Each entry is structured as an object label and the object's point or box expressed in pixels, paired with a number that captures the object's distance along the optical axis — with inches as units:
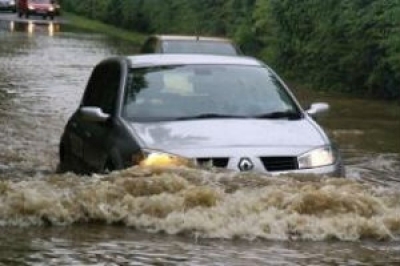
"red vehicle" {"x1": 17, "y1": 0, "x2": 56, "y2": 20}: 2496.3
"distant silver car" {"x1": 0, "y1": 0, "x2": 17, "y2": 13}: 2711.6
